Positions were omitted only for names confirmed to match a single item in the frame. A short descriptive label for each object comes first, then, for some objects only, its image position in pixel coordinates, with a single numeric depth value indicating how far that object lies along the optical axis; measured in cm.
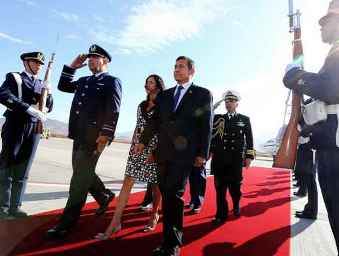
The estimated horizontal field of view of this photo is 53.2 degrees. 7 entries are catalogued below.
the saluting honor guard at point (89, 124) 412
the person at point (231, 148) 555
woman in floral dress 423
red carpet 365
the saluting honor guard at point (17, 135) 467
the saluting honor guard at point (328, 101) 257
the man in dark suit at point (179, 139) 354
